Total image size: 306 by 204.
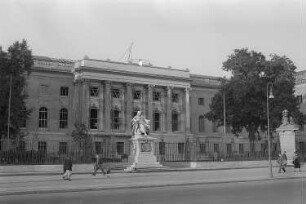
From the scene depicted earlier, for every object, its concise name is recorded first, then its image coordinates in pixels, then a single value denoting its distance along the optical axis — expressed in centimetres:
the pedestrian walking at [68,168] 2575
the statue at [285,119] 3541
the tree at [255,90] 4678
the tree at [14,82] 4159
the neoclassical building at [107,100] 5822
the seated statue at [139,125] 3244
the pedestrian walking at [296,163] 3068
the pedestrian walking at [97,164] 2883
